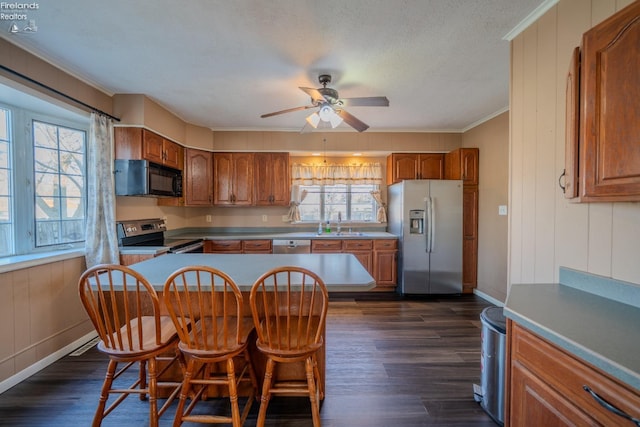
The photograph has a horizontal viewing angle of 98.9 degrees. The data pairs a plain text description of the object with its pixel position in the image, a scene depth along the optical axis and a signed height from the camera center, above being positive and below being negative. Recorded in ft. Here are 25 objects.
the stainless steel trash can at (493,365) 5.66 -3.33
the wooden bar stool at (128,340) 4.72 -2.42
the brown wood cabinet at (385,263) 13.85 -2.72
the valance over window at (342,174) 15.60 +2.04
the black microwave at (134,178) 9.82 +1.16
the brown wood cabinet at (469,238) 13.43 -1.41
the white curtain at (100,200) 9.00 +0.31
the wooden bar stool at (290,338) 4.71 -2.39
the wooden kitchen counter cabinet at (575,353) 2.68 -1.59
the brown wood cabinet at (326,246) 13.73 -1.84
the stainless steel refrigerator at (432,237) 13.09 -1.32
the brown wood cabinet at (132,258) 9.71 -1.73
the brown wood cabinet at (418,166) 14.58 +2.33
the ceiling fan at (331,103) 7.58 +3.04
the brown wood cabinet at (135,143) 10.03 +2.43
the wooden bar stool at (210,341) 4.63 -2.42
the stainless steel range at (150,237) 10.10 -1.11
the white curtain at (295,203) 15.55 +0.36
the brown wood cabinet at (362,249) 13.78 -2.01
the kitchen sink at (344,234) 14.19 -1.31
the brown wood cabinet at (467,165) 13.23 +2.19
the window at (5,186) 7.34 +0.63
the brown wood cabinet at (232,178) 14.52 +1.66
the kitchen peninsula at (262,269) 5.51 -1.42
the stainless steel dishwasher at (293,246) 13.69 -1.83
